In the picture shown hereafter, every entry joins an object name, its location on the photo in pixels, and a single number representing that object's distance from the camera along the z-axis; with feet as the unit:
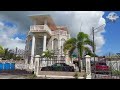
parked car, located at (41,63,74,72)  19.94
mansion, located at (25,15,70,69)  32.20
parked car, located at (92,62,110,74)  19.11
